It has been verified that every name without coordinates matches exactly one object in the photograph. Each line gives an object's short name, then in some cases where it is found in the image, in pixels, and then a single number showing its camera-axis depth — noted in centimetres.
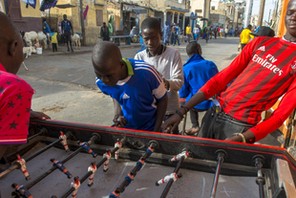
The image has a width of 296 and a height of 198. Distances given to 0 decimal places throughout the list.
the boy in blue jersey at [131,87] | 160
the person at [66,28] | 1248
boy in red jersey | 151
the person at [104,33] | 1468
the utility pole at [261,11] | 1212
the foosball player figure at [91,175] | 120
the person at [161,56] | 244
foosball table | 119
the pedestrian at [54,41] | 1273
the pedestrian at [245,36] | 1071
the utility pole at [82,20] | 1451
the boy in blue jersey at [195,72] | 333
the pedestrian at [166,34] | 1835
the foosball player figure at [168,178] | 113
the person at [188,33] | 2170
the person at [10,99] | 94
